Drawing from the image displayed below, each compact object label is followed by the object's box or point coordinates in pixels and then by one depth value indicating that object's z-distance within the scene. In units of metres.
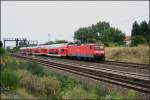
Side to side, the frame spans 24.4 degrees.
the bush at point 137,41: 55.69
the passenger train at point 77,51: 42.19
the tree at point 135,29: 85.92
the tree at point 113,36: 99.69
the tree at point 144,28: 82.36
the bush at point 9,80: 12.21
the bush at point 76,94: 12.33
